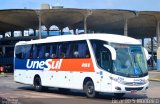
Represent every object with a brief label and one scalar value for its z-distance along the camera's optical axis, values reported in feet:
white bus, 61.93
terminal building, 183.83
